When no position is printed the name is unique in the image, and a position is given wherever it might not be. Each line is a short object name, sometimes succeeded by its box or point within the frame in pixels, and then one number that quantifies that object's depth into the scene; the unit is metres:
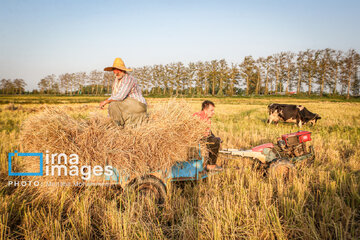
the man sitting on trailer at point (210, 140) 3.51
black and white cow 9.96
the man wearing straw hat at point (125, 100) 3.49
